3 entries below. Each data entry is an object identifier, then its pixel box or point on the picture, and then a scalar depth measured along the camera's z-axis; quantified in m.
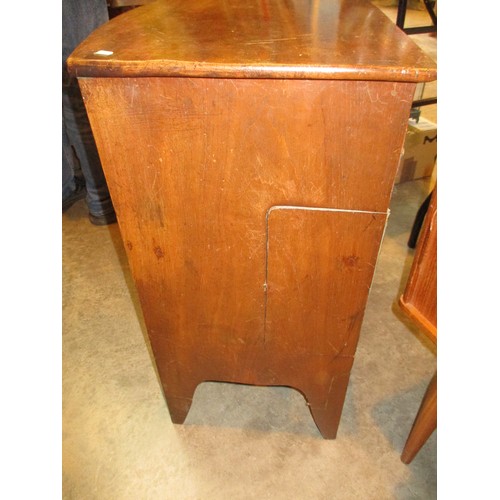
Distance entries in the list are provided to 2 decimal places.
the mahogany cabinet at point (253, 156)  0.57
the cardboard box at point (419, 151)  2.07
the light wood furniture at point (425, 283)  0.68
